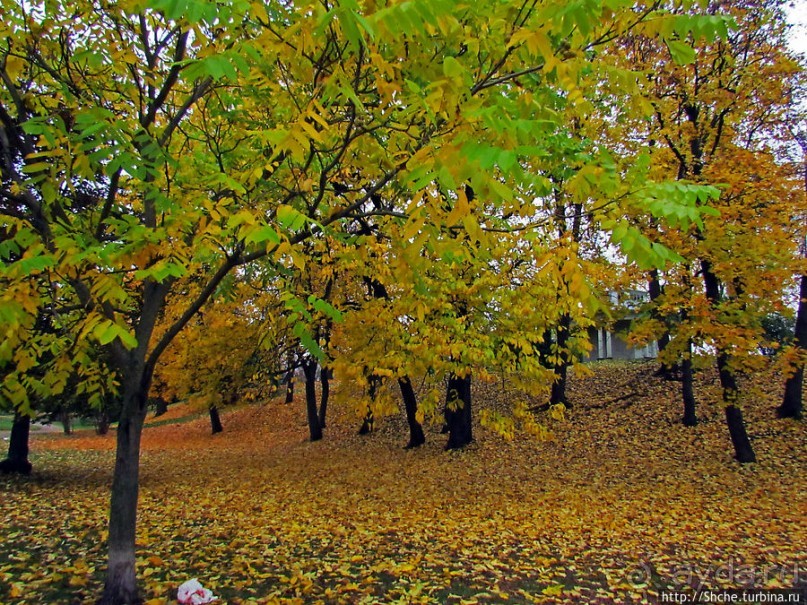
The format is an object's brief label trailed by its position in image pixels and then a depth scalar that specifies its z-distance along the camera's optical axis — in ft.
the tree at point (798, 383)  41.07
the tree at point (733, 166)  29.60
